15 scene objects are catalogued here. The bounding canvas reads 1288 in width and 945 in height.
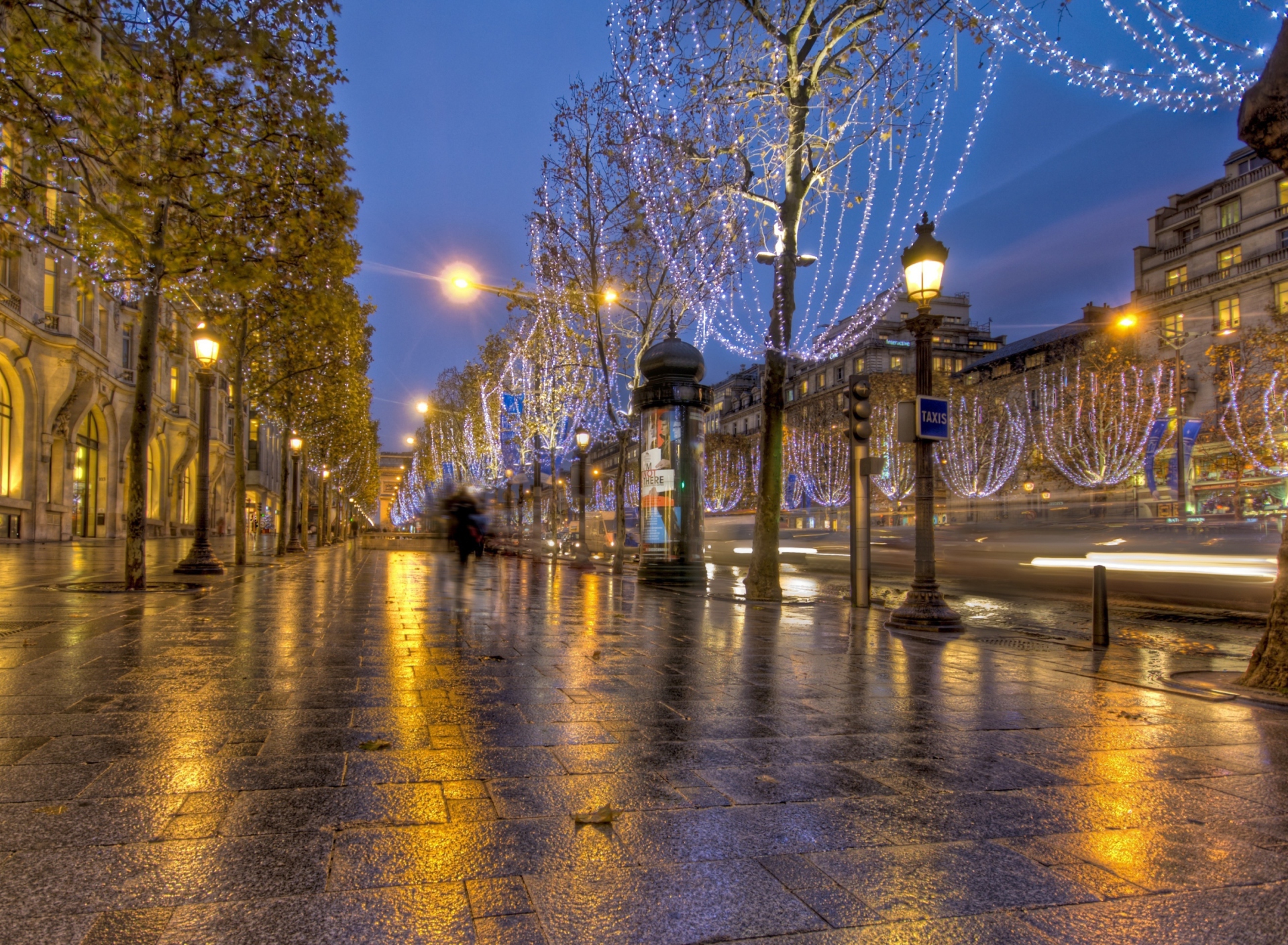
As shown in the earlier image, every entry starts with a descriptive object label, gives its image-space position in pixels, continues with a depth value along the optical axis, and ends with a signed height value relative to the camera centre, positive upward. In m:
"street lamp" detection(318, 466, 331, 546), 49.84 -0.84
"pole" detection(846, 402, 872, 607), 12.73 -0.38
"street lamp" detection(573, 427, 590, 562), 27.27 +0.65
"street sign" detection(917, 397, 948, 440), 10.98 +1.14
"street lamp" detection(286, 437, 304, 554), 34.72 +0.22
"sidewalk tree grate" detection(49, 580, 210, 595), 12.98 -1.23
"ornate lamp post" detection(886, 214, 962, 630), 10.62 +0.67
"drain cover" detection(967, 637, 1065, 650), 9.02 -1.48
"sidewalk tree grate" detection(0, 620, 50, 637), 8.05 -1.15
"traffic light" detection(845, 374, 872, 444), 12.43 +1.42
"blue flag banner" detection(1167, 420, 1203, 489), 40.69 +3.42
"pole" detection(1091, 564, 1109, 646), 8.81 -1.10
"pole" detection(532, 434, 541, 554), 35.50 +0.30
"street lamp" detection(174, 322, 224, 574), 17.89 +0.82
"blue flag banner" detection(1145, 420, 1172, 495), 42.62 +3.23
